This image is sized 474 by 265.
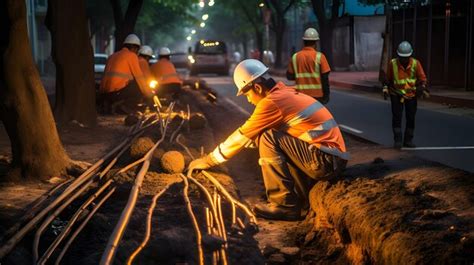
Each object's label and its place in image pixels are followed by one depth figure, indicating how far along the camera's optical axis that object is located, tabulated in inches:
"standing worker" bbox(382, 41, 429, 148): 412.5
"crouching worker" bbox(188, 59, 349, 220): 266.2
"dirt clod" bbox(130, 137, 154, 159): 359.3
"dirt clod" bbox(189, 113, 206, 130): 517.3
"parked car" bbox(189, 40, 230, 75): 1706.4
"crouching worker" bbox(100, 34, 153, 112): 575.5
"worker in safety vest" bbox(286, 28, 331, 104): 423.8
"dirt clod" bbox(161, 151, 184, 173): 321.1
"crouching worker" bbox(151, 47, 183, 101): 717.9
